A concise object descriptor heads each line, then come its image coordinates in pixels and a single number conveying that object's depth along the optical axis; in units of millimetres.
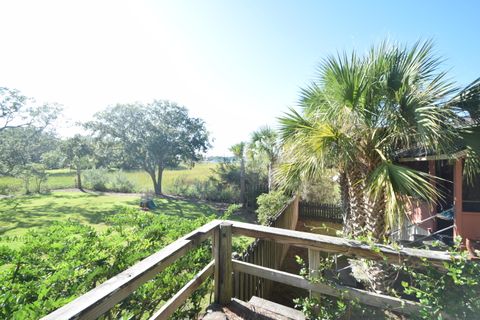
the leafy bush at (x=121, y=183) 19797
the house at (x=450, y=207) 4996
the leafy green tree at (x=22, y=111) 15031
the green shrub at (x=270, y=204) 8633
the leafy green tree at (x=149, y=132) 16719
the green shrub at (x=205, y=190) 15860
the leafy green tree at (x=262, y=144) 11984
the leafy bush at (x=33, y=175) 16938
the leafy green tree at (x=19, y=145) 15625
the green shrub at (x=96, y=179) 20391
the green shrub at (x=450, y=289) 1365
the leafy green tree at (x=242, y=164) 14562
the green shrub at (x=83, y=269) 1582
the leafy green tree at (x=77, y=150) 18438
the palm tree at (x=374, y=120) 2713
